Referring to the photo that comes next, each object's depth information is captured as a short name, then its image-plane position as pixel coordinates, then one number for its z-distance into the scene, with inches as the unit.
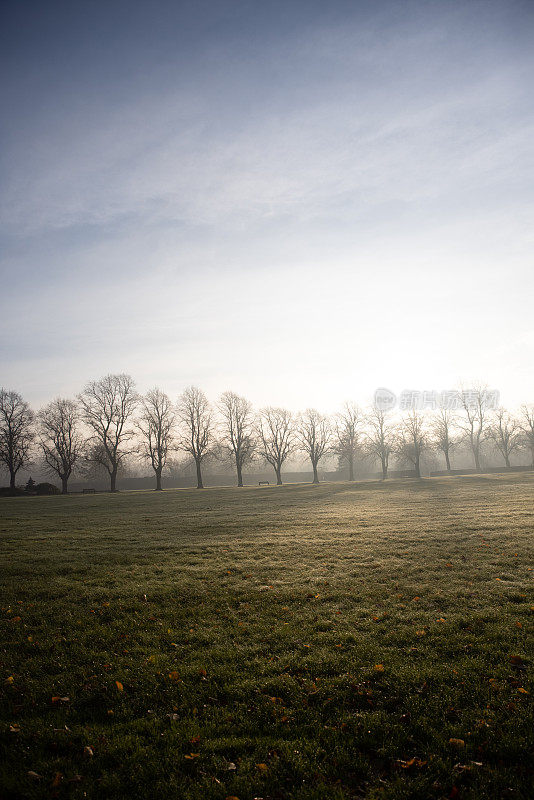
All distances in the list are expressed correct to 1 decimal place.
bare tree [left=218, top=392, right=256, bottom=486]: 2469.2
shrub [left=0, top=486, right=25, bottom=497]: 1940.9
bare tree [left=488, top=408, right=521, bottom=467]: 3010.6
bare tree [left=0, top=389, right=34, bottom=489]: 2194.9
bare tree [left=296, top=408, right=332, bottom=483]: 2645.2
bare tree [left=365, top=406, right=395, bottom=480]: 2556.6
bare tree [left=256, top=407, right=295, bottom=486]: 2691.9
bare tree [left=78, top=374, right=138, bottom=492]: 2257.6
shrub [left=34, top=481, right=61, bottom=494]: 2069.4
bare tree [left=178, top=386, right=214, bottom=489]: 2386.8
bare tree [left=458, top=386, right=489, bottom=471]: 2893.7
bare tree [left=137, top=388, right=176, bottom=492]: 2300.7
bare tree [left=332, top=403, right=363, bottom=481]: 2689.5
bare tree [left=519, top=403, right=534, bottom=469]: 3117.6
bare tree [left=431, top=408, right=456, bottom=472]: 2805.1
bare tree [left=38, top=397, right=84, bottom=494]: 2377.0
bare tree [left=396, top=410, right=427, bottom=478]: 2443.4
